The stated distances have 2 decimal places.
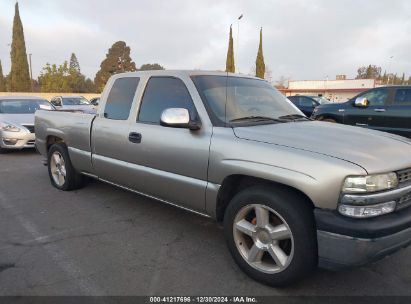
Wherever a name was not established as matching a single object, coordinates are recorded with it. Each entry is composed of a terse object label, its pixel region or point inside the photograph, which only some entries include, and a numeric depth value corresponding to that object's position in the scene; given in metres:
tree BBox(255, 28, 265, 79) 42.56
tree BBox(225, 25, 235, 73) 36.28
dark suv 8.56
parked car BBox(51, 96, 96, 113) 17.78
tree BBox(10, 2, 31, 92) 35.38
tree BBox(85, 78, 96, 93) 68.44
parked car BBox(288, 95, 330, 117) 16.61
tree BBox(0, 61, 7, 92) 43.97
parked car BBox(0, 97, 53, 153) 8.94
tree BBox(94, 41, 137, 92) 61.56
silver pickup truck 2.53
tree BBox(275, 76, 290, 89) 81.32
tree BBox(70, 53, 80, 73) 105.66
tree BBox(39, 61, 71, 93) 45.97
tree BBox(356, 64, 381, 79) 89.50
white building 53.94
